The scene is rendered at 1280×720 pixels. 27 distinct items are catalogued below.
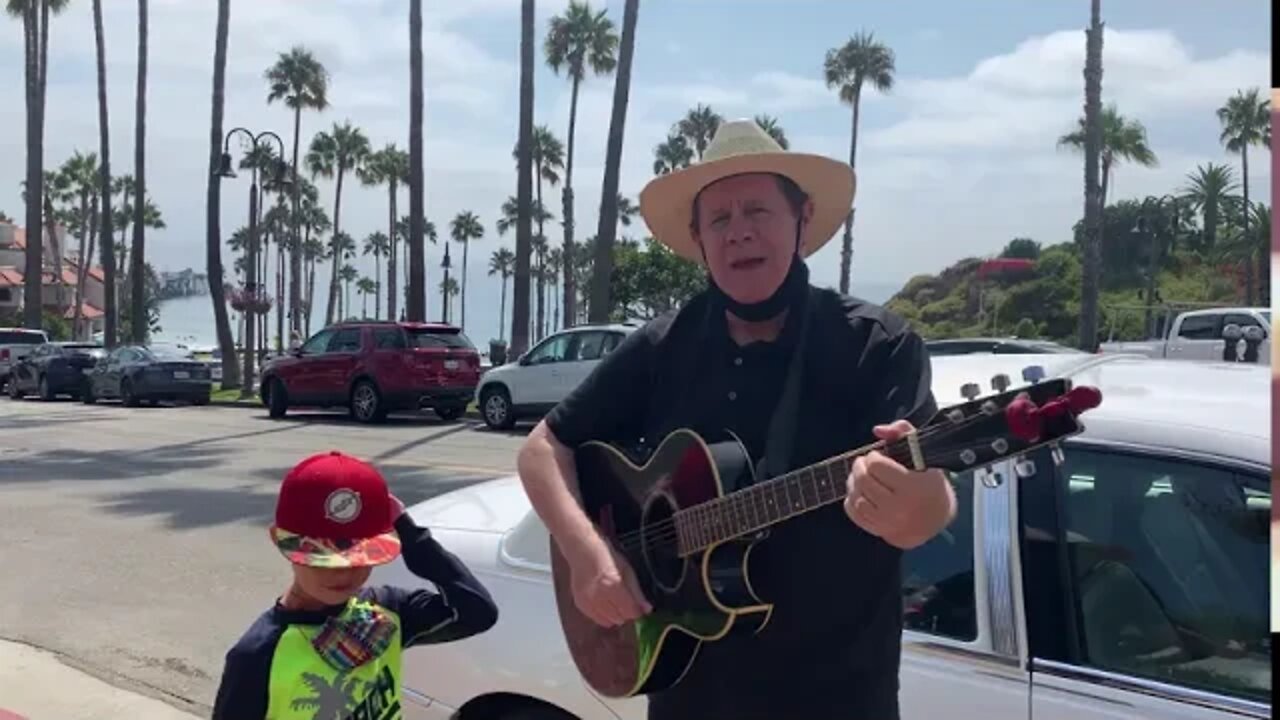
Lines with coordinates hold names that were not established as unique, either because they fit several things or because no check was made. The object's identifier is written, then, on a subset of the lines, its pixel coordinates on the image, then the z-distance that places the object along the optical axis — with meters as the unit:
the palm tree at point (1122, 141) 33.56
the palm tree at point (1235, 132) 31.27
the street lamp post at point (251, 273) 28.84
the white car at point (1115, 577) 2.41
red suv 20.05
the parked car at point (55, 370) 29.16
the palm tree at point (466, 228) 93.62
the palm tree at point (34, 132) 40.12
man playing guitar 2.19
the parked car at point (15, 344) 31.83
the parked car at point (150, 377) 25.94
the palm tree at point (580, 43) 42.72
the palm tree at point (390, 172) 65.50
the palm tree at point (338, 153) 64.19
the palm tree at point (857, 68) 45.09
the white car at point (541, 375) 18.03
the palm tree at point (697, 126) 51.66
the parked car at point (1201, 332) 14.30
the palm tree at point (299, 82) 47.62
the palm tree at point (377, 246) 112.00
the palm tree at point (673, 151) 52.88
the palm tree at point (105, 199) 37.47
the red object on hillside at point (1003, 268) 56.94
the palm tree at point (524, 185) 24.39
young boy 2.37
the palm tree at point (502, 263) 112.88
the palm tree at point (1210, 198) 47.06
